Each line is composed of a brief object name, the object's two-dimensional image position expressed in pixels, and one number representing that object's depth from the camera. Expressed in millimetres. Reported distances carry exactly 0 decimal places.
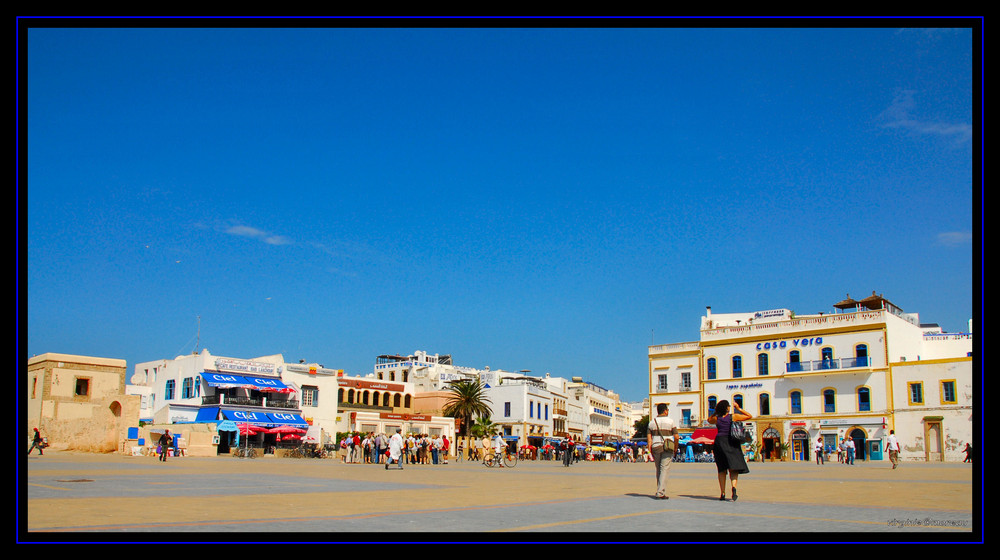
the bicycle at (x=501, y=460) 30964
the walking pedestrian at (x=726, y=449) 11055
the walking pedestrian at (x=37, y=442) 33156
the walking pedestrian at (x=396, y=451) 27238
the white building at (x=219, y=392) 53375
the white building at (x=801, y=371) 53594
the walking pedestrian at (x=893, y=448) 27428
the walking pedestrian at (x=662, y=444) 11409
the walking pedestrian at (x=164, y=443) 31406
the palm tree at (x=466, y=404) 74188
